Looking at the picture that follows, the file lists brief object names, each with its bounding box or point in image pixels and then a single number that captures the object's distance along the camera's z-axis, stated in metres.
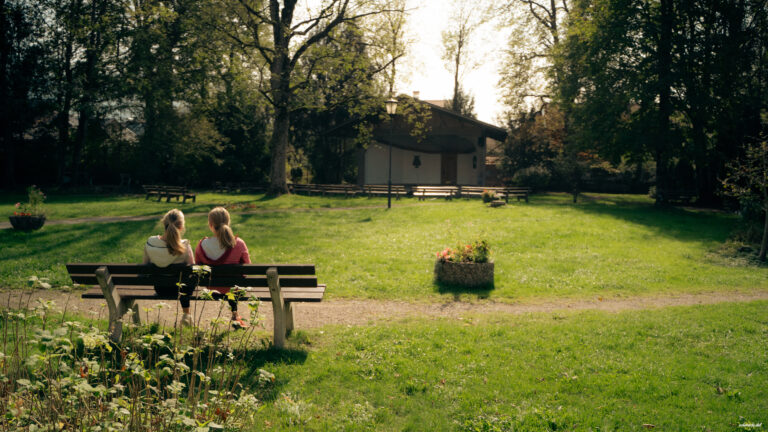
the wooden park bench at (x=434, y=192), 26.12
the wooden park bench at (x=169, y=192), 22.92
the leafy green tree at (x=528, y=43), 34.75
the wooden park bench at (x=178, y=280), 4.86
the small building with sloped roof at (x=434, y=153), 32.66
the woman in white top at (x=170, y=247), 5.33
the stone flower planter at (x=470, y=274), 8.62
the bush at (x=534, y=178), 33.69
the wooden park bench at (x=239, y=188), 32.22
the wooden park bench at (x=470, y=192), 27.06
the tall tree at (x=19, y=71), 29.83
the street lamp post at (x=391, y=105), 19.73
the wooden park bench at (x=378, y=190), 27.41
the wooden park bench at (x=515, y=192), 24.76
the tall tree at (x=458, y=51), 44.78
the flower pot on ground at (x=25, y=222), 12.93
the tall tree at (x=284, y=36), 22.94
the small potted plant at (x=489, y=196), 22.84
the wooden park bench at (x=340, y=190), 27.33
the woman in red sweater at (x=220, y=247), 5.60
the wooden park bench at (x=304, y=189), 28.45
